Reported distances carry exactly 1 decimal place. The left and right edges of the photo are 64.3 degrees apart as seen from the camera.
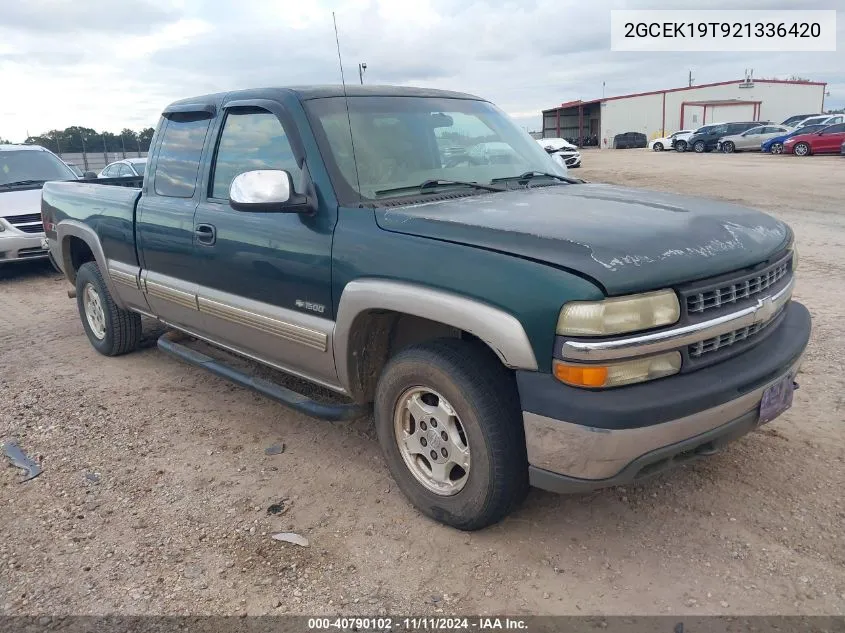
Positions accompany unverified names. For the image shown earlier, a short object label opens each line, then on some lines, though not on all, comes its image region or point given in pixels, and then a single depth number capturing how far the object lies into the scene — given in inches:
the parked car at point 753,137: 1264.8
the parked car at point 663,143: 1524.4
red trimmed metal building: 2117.4
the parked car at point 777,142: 1130.4
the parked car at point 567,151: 969.5
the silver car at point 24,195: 347.9
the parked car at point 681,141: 1455.2
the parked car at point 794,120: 1586.4
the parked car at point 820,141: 1047.0
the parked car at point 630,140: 1929.1
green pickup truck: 93.4
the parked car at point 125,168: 492.4
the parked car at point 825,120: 1166.8
